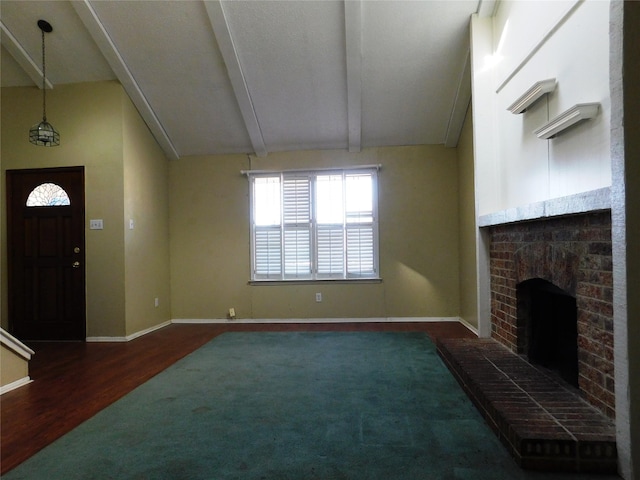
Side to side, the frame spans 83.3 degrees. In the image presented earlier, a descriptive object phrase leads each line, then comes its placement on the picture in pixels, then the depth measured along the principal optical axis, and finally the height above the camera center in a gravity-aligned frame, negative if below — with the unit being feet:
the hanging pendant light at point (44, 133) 11.86 +3.80
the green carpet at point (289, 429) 5.54 -3.52
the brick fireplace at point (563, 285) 5.88 -0.99
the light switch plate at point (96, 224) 14.32 +0.85
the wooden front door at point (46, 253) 14.51 -0.29
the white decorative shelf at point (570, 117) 6.44 +2.29
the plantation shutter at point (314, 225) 17.10 +0.84
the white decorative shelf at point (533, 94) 7.83 +3.31
